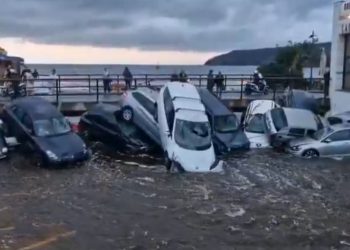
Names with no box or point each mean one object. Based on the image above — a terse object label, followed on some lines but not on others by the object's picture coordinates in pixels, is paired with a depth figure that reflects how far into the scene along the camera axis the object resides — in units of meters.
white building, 32.44
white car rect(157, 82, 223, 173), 21.31
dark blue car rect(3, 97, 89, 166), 21.94
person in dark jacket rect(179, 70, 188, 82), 35.97
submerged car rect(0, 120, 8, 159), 22.89
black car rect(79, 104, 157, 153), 24.92
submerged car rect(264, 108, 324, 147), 26.47
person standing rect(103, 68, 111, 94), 35.23
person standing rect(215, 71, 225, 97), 35.31
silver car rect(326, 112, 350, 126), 27.27
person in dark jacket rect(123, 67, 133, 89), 35.25
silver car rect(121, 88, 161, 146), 24.92
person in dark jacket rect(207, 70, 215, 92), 35.84
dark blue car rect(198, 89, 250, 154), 25.03
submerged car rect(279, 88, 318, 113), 30.64
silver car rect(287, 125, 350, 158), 24.77
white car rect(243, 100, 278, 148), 26.80
